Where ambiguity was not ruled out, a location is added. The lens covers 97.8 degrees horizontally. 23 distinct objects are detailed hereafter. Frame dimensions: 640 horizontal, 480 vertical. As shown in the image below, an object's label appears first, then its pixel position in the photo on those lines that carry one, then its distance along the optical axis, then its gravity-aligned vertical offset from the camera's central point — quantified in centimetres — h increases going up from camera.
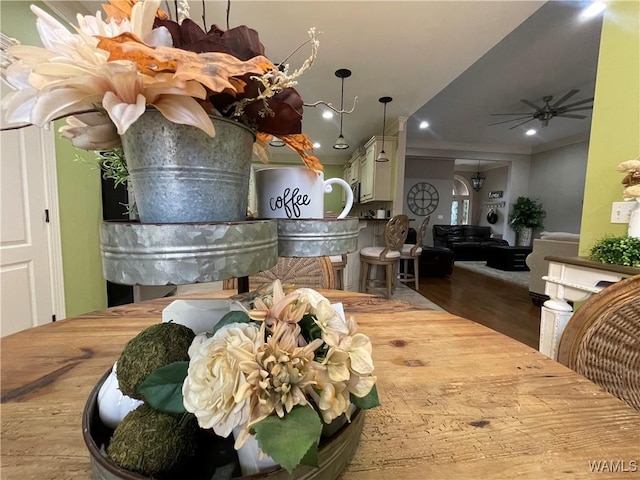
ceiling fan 364 +150
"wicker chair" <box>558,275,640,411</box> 56 -25
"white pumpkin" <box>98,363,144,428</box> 31 -22
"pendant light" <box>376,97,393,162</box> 337 +137
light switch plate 129 +5
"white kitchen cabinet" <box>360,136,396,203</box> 424 +72
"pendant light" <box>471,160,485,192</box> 866 +118
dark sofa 653 -52
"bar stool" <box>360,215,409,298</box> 323 -42
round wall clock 753 +54
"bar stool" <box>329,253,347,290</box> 262 -49
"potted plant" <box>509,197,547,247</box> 661 +8
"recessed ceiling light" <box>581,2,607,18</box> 214 +167
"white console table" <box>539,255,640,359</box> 114 -28
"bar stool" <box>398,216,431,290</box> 374 -45
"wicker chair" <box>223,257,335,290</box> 138 -28
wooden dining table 33 -29
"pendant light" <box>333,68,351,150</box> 268 +140
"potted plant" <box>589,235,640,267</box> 108 -11
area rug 427 -94
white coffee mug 45 +4
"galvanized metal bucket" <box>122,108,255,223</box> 29 +5
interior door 159 -14
